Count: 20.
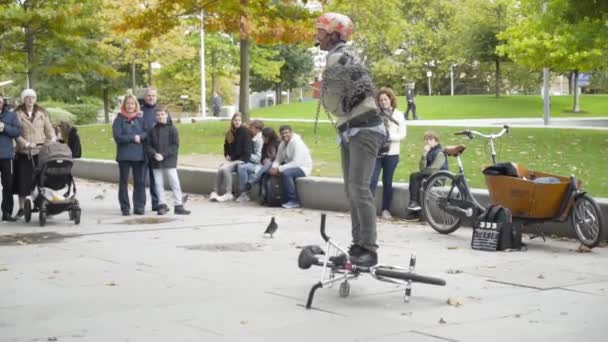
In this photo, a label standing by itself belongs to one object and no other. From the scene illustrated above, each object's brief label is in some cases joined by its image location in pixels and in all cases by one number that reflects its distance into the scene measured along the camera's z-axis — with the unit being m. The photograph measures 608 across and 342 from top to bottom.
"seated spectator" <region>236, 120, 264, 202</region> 17.98
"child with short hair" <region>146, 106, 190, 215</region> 16.09
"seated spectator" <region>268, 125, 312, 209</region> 16.83
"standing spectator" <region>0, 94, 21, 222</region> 14.99
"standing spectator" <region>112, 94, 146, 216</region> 16.11
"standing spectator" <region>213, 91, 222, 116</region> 63.44
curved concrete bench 12.70
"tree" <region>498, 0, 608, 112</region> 23.80
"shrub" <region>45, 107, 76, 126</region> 38.61
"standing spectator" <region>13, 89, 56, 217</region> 15.41
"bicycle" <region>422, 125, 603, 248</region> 11.60
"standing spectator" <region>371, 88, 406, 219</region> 14.56
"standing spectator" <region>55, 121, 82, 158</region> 16.20
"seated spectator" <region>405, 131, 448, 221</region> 14.61
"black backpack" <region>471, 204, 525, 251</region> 11.62
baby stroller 14.95
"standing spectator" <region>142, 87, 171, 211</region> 16.56
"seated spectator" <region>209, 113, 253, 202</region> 18.19
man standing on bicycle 8.66
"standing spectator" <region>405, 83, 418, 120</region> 48.50
